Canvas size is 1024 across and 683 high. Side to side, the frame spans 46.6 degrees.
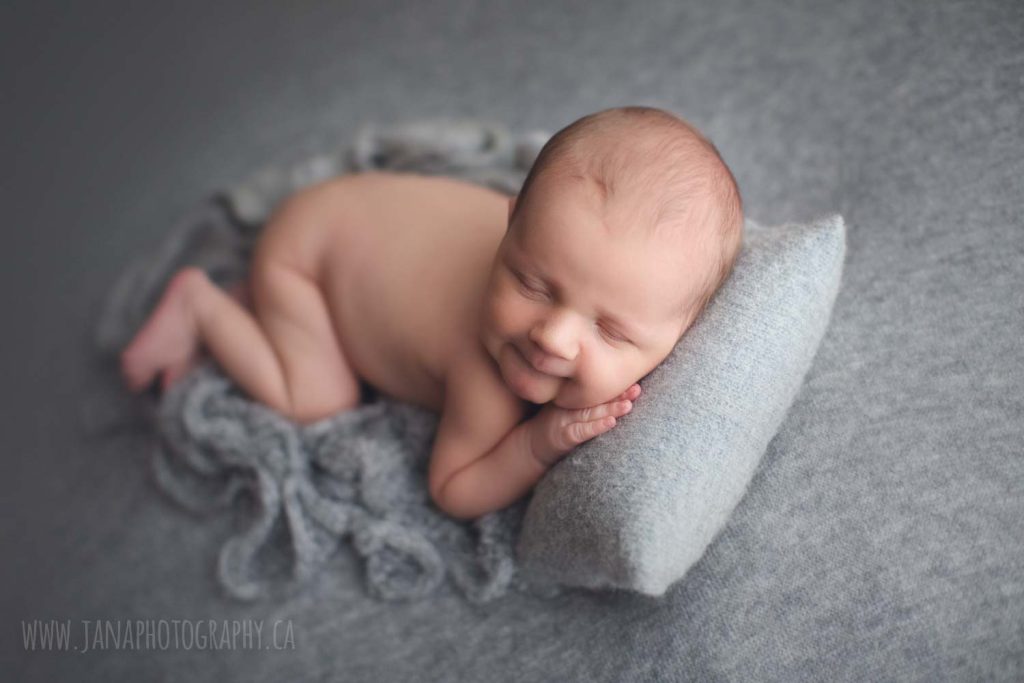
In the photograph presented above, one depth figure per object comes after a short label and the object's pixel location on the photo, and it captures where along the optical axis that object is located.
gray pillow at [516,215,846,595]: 0.44
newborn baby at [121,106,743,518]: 0.44
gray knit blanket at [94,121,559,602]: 0.54
